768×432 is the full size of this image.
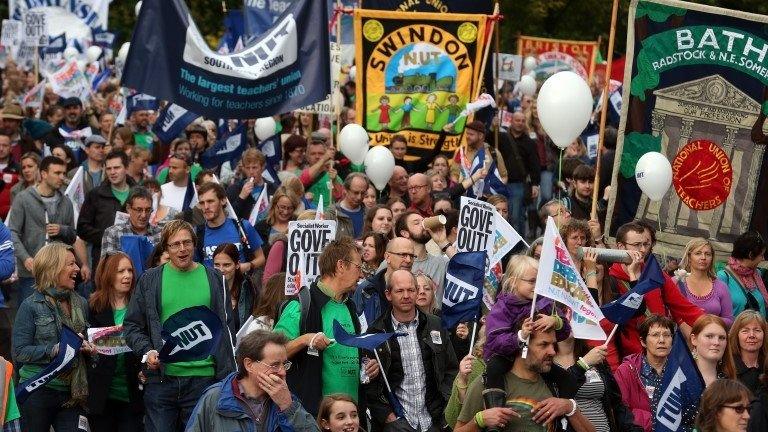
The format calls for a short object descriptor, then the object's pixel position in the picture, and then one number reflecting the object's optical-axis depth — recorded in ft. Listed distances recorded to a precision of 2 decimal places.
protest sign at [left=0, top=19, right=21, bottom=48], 90.68
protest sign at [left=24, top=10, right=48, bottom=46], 82.40
